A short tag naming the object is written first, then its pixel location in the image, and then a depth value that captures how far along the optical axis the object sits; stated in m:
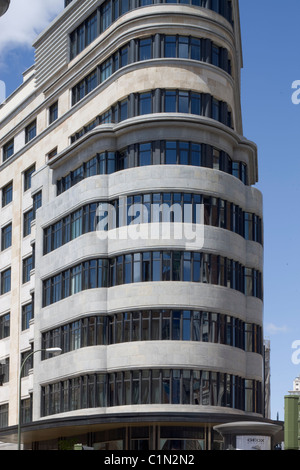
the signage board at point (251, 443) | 36.72
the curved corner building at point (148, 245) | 48.84
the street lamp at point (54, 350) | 40.16
